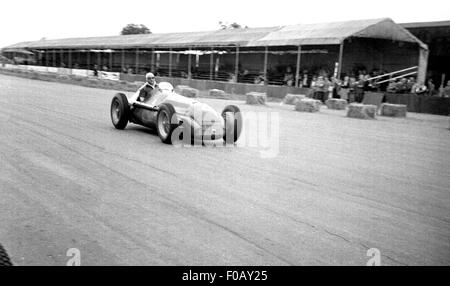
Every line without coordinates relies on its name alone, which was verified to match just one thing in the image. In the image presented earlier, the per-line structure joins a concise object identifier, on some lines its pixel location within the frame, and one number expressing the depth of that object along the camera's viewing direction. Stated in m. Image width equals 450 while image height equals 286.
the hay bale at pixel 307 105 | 19.11
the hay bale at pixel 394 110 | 18.50
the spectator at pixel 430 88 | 22.29
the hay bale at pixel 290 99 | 23.25
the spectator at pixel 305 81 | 27.24
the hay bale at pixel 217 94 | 26.23
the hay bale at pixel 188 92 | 25.38
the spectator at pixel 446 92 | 20.76
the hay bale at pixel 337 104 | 21.30
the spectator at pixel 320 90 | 23.70
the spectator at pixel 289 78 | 28.44
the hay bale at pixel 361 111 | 17.38
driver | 9.70
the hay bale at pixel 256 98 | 21.92
